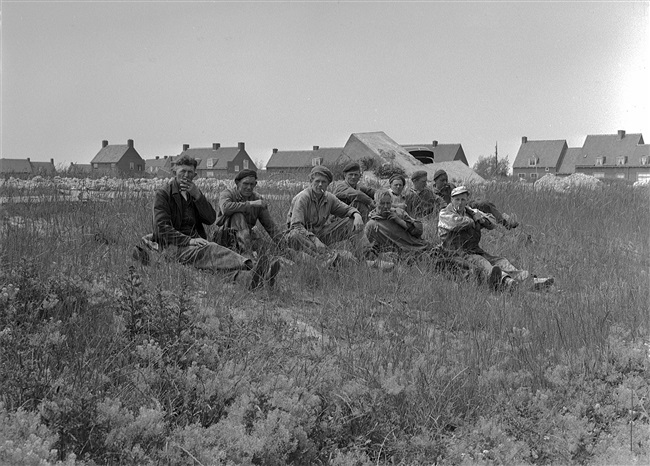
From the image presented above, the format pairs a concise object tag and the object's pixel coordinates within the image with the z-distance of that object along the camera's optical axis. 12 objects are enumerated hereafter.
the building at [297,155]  62.25
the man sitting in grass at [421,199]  9.67
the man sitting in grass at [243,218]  6.88
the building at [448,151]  67.75
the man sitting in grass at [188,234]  5.86
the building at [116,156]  44.06
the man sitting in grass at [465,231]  7.10
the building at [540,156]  72.81
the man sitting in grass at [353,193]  9.08
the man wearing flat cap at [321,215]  7.47
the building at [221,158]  55.81
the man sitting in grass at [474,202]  8.91
